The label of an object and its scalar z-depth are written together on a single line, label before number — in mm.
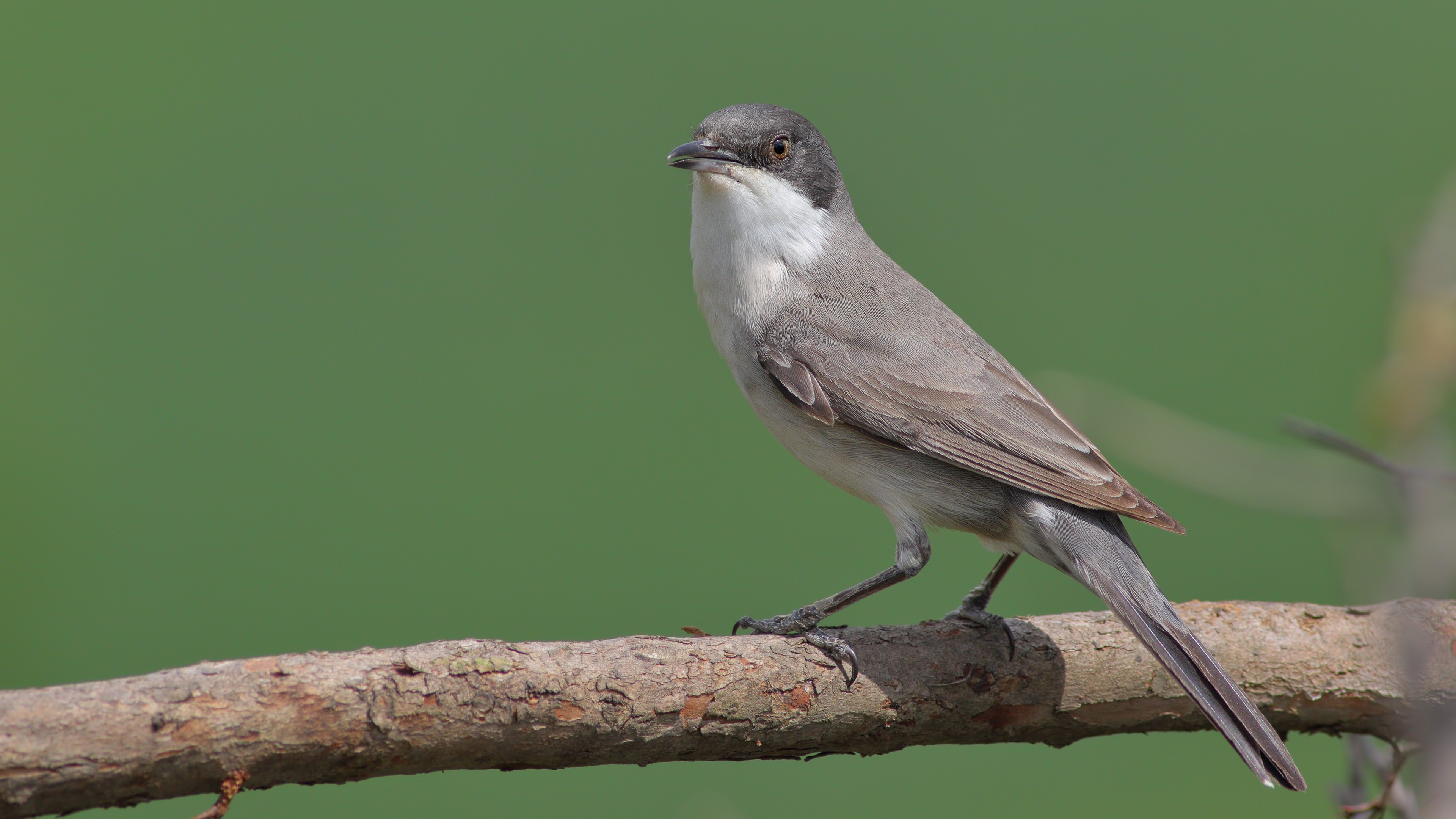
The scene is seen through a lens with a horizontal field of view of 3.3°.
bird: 4066
